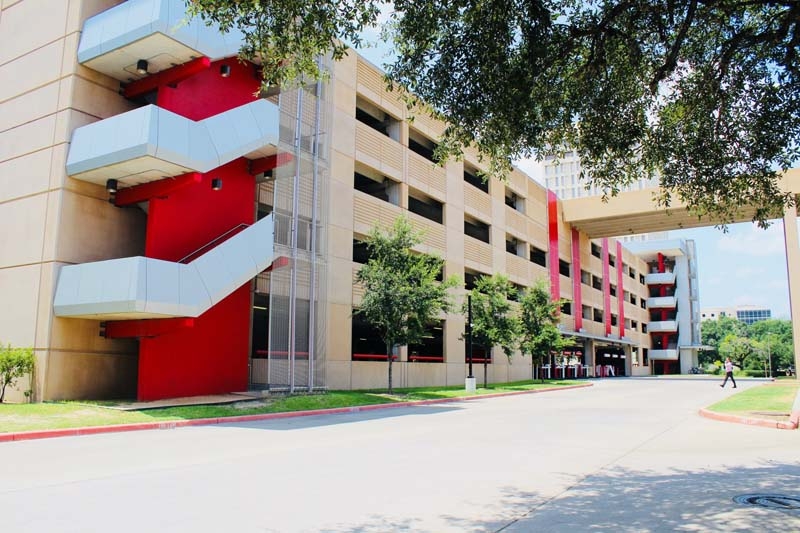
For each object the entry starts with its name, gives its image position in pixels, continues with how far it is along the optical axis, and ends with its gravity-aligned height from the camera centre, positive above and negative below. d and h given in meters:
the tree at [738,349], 92.89 +1.11
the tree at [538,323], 39.56 +2.00
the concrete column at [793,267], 46.97 +6.63
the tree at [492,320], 33.84 +1.82
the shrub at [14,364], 17.80 -0.41
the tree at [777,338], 100.75 +3.61
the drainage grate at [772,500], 6.50 -1.51
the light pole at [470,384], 29.24 -1.39
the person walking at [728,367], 35.54 -0.62
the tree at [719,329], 137.12 +5.91
